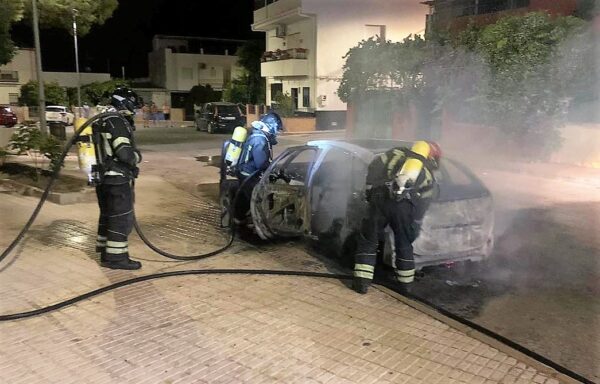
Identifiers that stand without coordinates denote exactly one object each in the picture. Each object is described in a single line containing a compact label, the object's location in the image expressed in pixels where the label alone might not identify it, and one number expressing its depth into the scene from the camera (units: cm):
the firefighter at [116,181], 555
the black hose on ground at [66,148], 555
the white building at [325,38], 2931
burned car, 517
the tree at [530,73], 1287
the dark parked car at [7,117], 2798
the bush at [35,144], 1086
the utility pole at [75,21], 1677
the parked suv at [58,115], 3238
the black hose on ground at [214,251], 591
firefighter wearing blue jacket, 687
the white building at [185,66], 5331
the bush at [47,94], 4172
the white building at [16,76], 4516
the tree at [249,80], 3850
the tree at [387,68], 1680
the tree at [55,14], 1430
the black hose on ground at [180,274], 468
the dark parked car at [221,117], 2636
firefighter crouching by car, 482
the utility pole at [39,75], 1249
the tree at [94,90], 4559
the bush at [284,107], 2789
